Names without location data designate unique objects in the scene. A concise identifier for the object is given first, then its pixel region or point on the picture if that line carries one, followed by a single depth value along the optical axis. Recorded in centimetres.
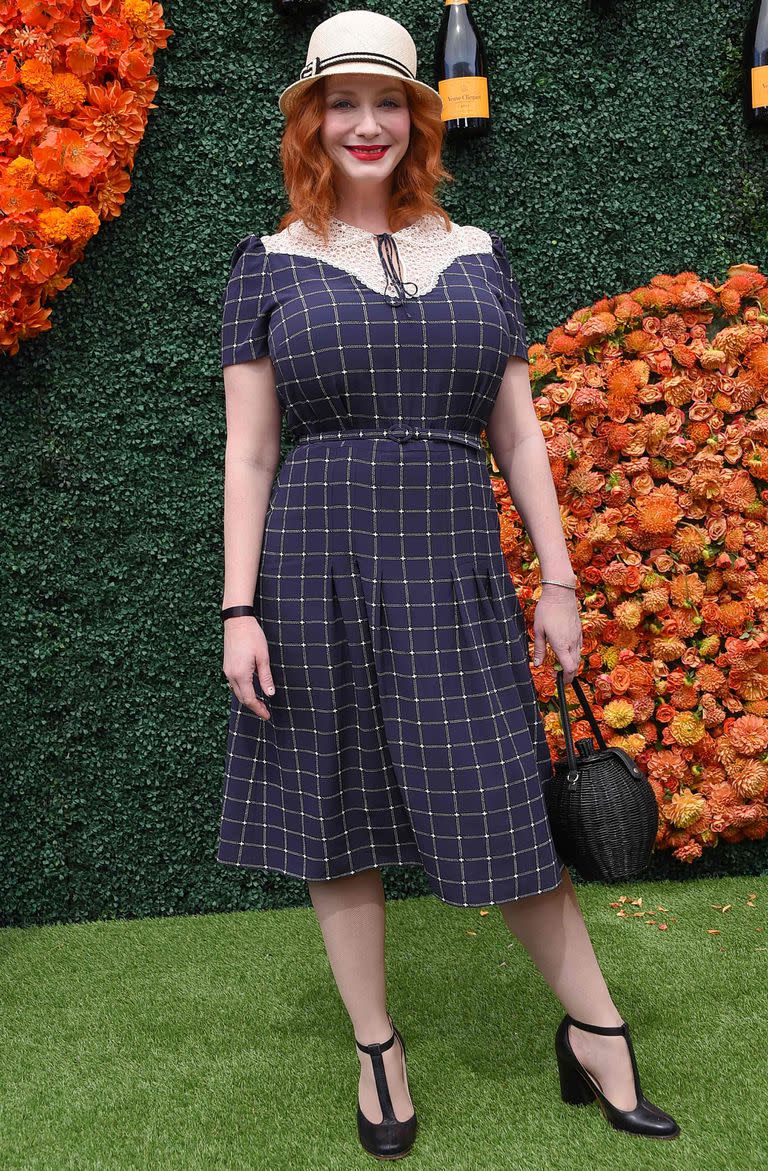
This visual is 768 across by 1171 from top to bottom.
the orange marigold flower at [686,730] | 266
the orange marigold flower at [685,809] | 265
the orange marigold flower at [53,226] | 246
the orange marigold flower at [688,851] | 267
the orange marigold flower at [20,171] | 243
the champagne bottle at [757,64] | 263
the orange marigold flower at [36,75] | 243
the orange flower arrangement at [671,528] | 264
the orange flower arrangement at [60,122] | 244
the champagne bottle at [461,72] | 259
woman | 152
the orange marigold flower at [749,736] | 265
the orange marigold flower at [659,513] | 262
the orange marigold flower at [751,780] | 265
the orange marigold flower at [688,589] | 266
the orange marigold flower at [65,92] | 245
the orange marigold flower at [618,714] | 265
